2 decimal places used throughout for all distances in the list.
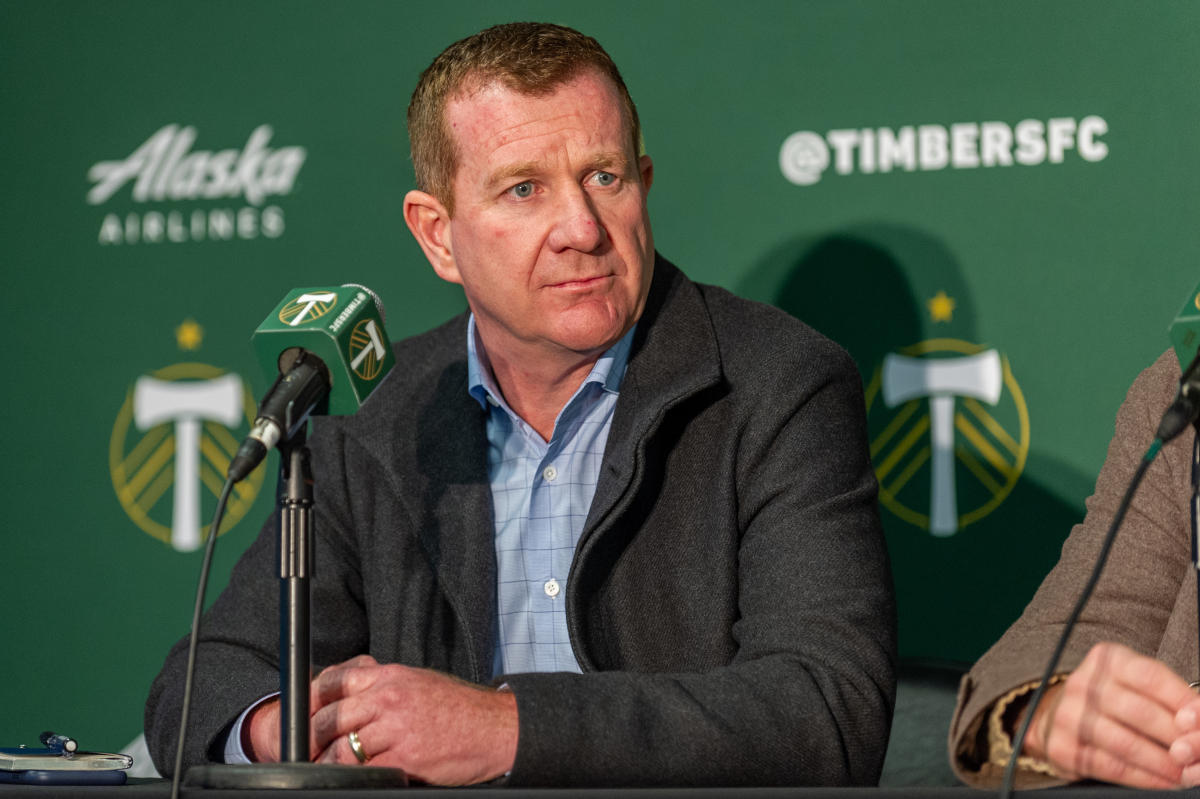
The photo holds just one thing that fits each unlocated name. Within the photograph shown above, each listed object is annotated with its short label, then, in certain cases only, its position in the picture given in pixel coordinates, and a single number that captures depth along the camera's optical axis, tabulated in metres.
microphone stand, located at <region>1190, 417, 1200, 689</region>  3.81
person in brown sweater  3.88
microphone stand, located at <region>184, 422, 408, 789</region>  3.83
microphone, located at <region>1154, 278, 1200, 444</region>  3.80
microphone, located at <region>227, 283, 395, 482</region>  3.91
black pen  3.99
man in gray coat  4.12
